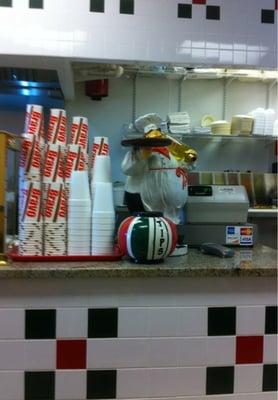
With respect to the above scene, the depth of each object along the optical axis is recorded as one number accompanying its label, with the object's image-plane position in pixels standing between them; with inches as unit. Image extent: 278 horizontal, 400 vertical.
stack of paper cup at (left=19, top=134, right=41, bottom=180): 42.5
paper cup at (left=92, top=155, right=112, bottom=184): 43.6
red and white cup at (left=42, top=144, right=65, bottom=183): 43.1
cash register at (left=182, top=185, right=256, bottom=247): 53.0
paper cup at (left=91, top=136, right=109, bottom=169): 47.1
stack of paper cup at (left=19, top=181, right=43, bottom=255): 41.8
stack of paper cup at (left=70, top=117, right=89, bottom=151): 46.7
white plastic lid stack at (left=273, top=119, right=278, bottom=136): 113.7
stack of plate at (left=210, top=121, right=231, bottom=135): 112.7
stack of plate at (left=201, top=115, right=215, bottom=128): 117.8
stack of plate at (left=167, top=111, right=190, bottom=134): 109.8
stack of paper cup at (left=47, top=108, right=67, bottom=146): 45.0
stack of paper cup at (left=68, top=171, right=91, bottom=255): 41.9
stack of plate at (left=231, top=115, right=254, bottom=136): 112.2
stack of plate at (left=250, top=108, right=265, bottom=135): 112.4
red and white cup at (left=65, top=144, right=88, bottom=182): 44.0
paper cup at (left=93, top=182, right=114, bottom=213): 42.1
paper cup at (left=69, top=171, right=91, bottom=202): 41.9
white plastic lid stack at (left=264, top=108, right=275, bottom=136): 112.7
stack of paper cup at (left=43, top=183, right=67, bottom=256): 42.2
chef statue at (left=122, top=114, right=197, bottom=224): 46.7
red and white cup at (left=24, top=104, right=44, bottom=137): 44.2
